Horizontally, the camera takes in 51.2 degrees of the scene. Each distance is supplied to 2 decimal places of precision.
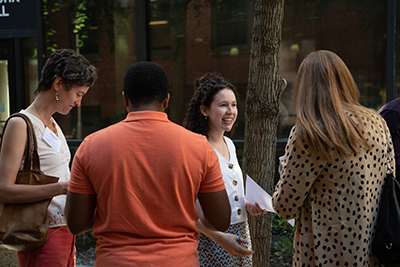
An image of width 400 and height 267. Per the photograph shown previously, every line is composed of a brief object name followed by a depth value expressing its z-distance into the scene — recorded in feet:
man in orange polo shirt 5.35
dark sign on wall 22.43
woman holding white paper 8.14
